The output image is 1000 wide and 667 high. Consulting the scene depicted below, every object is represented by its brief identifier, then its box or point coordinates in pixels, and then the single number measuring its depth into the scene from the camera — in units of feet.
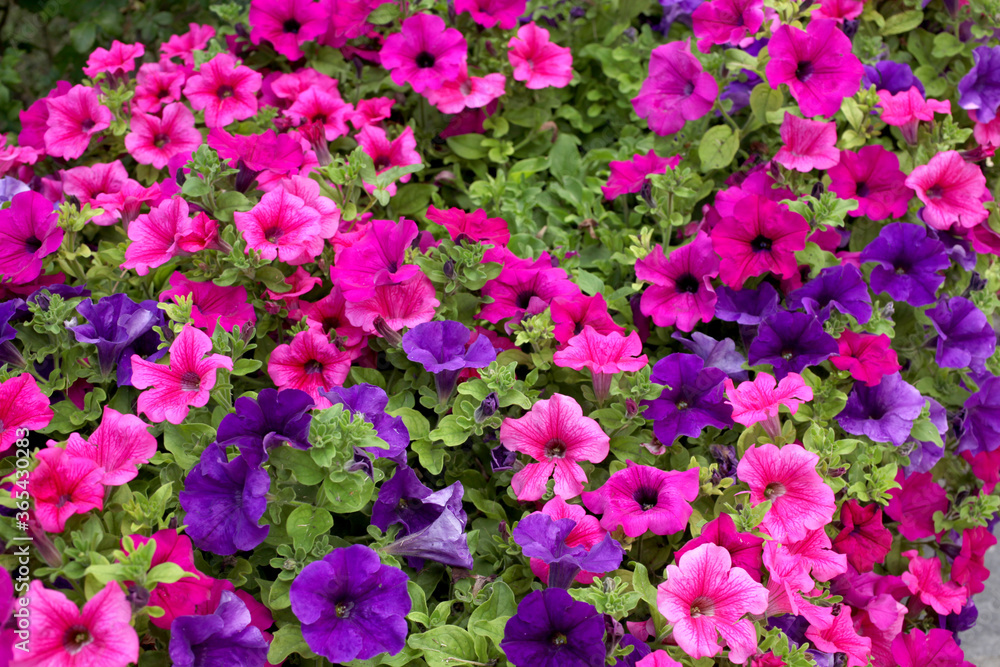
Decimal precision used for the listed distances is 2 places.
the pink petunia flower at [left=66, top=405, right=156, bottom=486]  3.70
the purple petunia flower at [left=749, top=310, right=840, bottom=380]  4.04
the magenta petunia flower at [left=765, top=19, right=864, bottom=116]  4.20
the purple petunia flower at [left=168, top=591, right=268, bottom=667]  3.54
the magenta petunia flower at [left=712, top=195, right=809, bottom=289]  4.08
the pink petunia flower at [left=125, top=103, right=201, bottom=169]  4.35
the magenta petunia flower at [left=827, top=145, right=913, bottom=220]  4.31
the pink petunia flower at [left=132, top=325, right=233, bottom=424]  3.73
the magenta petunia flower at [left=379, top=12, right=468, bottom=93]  4.44
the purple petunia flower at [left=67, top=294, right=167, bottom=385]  3.89
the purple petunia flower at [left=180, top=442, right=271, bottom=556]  3.65
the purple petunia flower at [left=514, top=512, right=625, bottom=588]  3.69
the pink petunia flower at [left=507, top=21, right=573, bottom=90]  4.55
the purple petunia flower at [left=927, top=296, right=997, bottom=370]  4.20
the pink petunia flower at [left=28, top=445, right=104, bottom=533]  3.59
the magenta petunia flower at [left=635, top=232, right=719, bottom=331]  4.13
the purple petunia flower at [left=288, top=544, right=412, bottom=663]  3.60
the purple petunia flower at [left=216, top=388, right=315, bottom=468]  3.67
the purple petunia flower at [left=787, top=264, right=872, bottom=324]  4.09
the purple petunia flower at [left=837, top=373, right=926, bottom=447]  4.03
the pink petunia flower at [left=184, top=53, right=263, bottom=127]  4.38
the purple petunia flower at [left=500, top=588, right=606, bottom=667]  3.64
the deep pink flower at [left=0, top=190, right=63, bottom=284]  4.01
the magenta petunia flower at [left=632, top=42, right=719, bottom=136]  4.36
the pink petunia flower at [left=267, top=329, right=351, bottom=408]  3.94
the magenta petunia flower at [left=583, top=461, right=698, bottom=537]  3.79
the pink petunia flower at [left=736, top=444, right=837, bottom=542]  3.83
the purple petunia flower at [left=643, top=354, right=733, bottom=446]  3.95
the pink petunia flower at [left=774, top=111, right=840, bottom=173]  4.23
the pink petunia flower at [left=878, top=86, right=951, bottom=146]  4.32
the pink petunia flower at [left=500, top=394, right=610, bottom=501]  3.84
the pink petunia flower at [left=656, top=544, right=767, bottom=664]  3.62
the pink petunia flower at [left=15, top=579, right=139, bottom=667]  3.44
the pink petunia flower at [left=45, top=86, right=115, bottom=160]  4.40
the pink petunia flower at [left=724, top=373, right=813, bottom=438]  3.86
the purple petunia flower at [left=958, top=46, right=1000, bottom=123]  4.41
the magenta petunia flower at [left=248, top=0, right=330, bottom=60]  4.53
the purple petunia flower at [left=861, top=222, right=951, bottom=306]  4.20
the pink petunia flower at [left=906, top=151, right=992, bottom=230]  4.28
